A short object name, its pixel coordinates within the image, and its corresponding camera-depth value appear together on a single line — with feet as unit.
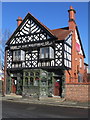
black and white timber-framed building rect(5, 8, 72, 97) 42.18
